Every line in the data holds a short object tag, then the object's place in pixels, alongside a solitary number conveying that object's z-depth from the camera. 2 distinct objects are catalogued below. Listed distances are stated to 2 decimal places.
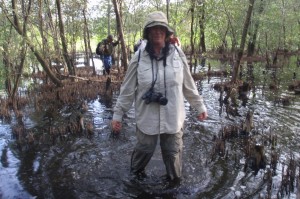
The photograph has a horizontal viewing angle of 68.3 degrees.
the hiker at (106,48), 8.70
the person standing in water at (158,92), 2.54
